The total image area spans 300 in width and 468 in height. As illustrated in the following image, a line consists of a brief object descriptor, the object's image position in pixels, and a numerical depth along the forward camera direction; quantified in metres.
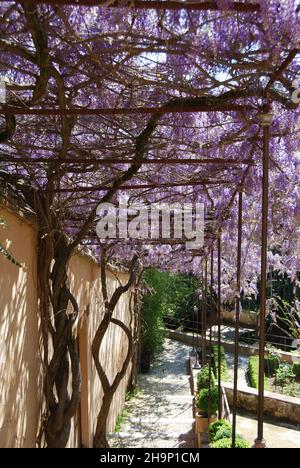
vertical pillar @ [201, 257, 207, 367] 9.02
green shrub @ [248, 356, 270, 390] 10.59
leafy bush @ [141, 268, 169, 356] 14.66
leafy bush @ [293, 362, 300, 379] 11.27
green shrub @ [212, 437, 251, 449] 4.81
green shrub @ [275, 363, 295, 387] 10.88
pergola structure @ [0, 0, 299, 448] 1.93
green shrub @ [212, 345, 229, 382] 10.41
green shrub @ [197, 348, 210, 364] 13.07
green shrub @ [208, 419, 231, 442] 5.71
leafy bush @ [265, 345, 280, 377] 11.83
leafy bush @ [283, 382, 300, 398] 10.12
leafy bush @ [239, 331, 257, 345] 15.74
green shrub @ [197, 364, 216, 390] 7.76
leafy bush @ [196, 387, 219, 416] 6.75
